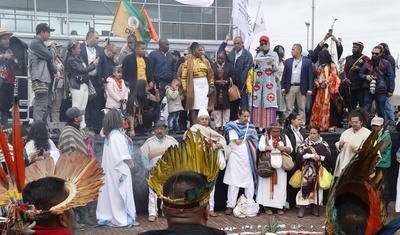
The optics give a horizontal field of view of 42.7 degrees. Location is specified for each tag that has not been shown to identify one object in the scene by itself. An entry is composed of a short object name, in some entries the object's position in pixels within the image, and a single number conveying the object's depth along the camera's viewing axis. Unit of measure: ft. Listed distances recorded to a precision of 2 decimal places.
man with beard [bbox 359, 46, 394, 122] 34.76
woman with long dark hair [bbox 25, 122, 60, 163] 23.70
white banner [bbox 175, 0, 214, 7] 36.84
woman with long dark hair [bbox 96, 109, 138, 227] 26.63
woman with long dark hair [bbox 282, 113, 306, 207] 31.22
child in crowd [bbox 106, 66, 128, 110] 30.83
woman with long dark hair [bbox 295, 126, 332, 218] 30.19
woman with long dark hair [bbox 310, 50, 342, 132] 35.04
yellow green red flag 35.96
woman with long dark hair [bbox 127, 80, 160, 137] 31.42
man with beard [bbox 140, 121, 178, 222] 28.35
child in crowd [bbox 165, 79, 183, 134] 33.24
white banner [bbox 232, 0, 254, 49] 36.99
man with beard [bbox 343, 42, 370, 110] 35.50
